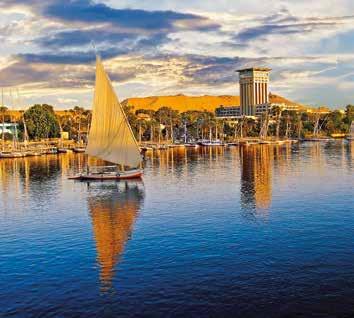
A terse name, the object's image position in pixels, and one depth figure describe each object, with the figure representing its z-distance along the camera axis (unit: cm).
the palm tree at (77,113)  17501
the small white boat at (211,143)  16956
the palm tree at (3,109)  15796
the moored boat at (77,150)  14138
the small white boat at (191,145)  16962
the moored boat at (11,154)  12369
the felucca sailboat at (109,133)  6644
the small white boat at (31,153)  12825
